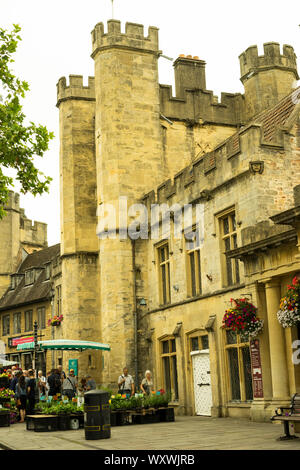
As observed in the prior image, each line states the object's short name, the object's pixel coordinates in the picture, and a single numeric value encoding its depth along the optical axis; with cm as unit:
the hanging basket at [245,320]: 1603
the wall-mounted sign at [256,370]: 1611
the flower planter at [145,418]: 1745
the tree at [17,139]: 1520
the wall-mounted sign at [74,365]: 2717
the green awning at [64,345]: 2136
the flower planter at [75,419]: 1619
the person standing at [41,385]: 2268
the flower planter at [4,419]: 1800
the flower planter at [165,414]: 1777
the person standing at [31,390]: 1877
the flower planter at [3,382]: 2322
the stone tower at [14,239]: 4853
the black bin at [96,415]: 1307
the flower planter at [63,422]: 1611
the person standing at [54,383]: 2038
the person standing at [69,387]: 1966
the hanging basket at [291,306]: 1330
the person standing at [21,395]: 1976
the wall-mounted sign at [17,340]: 3920
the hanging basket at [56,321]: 3347
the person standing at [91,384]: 1888
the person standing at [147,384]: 1906
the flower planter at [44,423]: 1584
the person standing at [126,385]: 1928
